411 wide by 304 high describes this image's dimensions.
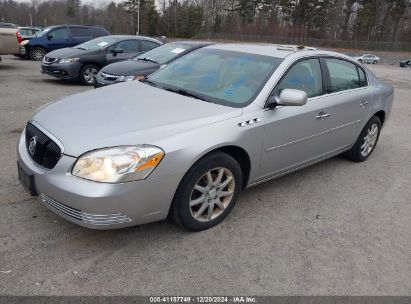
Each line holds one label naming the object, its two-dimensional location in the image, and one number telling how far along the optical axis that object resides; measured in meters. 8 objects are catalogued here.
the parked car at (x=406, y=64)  40.72
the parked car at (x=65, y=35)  14.83
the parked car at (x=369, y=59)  43.62
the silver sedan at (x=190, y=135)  2.77
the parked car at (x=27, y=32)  18.98
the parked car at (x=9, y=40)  12.10
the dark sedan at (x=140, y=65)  8.10
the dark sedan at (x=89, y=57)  10.40
